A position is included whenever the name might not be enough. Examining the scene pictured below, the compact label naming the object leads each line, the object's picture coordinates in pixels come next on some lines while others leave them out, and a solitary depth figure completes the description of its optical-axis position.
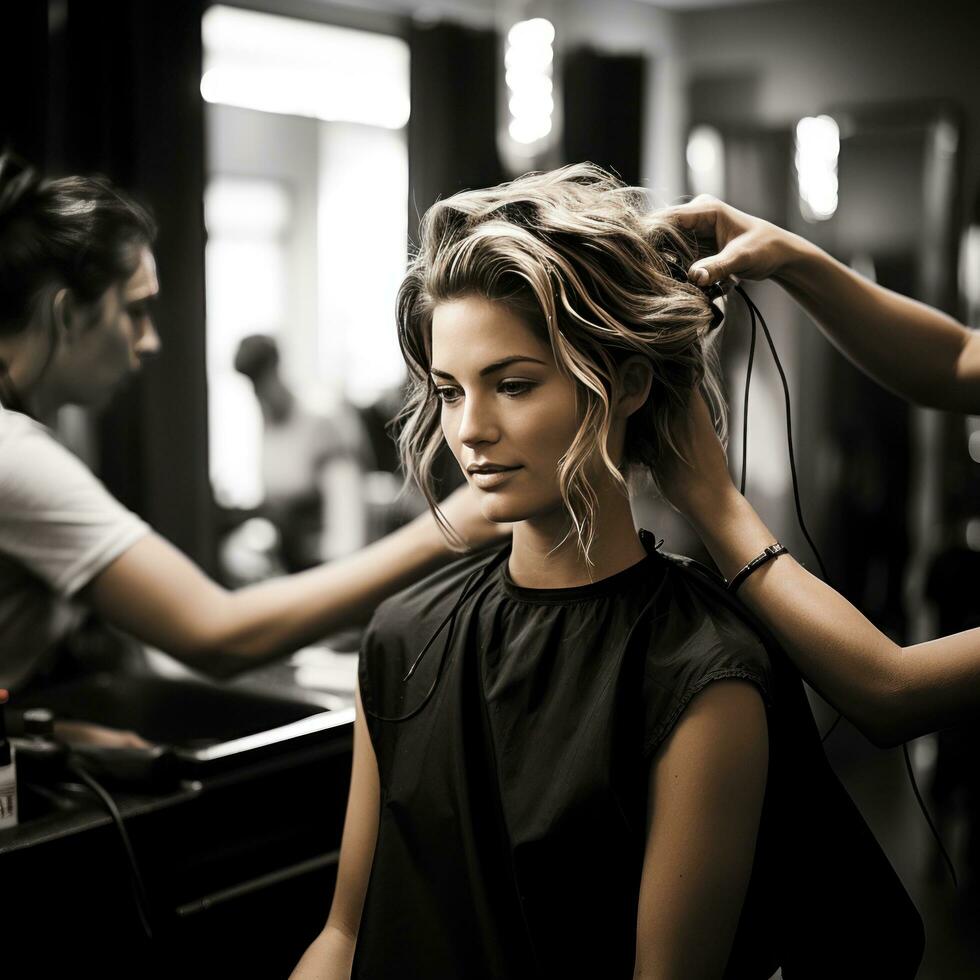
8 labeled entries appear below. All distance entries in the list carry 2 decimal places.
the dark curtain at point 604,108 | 5.06
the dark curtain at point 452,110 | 4.45
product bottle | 1.38
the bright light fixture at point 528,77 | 4.52
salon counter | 1.36
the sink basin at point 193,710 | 1.71
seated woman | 1.09
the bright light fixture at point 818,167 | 5.22
